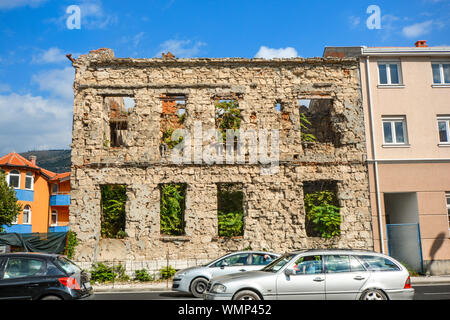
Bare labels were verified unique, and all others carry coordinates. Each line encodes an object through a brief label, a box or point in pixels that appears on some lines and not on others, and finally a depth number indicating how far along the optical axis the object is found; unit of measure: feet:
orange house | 112.98
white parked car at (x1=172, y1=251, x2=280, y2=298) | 37.86
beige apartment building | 54.39
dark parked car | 24.59
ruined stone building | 53.21
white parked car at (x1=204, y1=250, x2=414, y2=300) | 25.58
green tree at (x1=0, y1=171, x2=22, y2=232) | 84.64
